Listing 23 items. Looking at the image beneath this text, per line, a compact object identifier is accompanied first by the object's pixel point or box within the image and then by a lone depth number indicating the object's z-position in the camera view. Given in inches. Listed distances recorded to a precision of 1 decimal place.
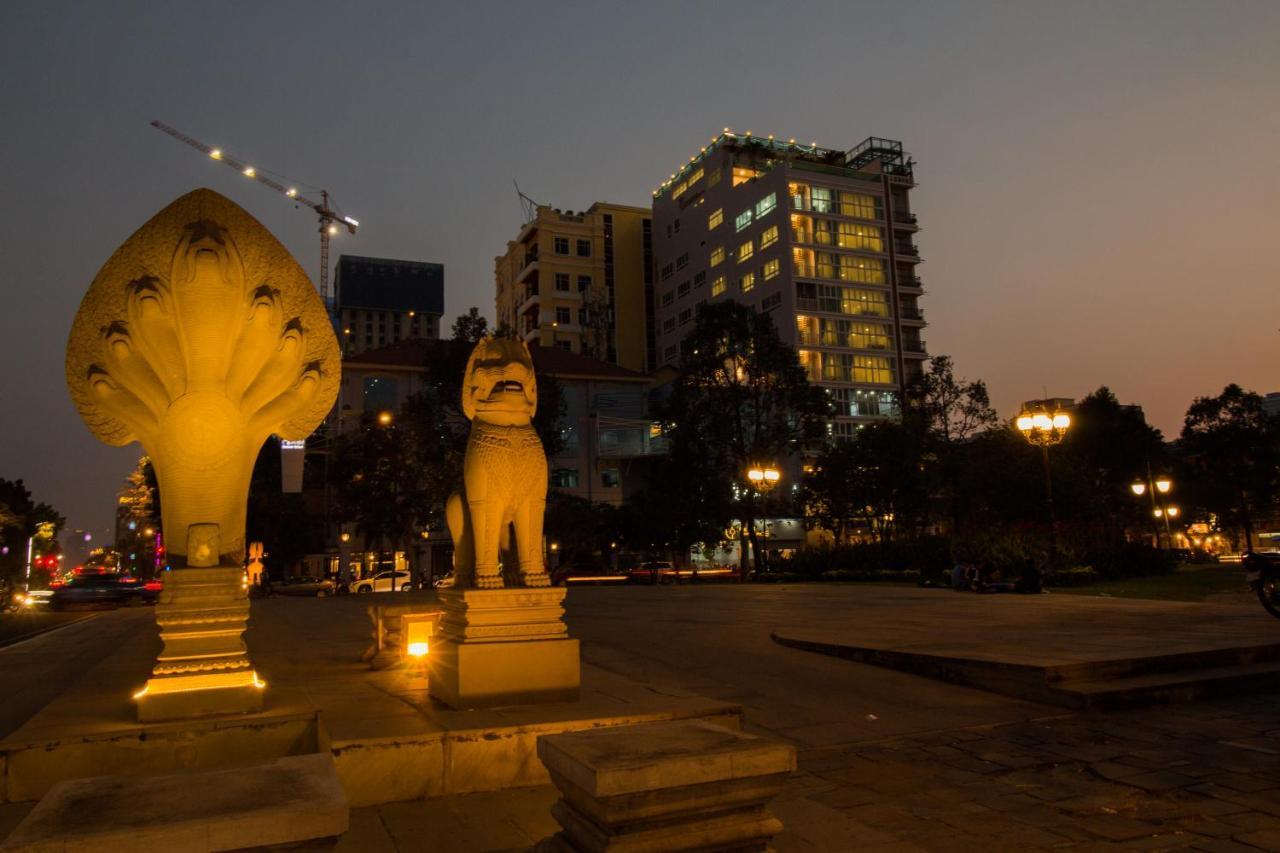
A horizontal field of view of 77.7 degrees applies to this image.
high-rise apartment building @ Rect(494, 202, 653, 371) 2541.8
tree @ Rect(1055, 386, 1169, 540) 1932.8
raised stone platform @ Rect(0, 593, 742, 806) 153.6
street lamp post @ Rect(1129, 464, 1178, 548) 1292.1
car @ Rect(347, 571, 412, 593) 1407.4
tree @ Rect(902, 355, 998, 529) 1357.0
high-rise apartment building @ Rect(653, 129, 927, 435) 2129.7
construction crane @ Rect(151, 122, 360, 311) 3595.0
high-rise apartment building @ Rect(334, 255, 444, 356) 5172.2
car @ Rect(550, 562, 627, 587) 1371.8
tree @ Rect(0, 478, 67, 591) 1305.4
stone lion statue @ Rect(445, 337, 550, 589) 207.9
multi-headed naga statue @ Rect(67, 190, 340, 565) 203.8
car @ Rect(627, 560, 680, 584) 1369.3
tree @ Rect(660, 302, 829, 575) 1307.8
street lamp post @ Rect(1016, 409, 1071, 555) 870.4
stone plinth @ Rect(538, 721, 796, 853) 89.8
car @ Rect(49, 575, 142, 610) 961.5
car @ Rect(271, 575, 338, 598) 1467.8
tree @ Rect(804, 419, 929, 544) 1344.7
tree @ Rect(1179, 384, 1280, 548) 1877.5
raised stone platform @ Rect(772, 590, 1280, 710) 270.4
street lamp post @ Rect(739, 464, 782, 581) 1192.8
